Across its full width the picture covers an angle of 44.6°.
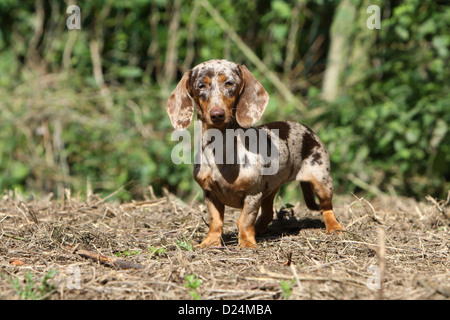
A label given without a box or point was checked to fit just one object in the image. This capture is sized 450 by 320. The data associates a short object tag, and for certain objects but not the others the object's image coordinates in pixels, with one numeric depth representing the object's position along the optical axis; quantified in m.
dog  3.23
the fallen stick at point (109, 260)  2.88
